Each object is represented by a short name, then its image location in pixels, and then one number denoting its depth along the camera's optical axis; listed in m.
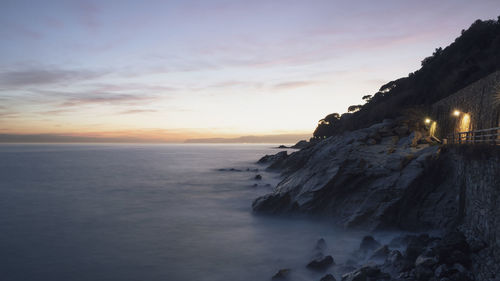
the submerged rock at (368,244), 14.68
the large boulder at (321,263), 13.35
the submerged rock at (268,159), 66.15
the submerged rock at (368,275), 10.66
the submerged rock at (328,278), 11.34
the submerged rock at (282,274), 12.88
